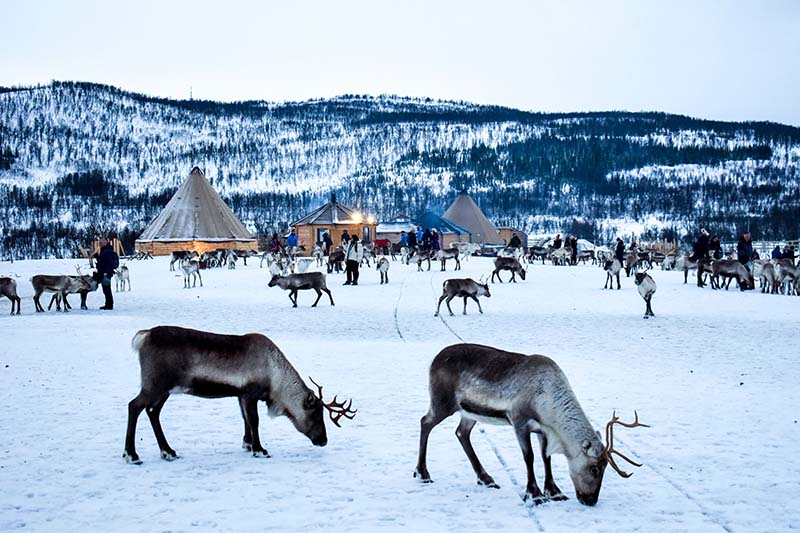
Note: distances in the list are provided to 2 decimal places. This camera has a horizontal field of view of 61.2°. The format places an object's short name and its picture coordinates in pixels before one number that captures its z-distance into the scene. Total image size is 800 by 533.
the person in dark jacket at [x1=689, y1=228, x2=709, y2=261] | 25.03
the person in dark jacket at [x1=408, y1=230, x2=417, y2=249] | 43.71
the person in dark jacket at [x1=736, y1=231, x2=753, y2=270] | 23.58
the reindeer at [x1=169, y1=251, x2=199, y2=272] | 36.17
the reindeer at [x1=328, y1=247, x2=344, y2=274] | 31.44
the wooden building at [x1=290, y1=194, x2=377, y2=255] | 50.66
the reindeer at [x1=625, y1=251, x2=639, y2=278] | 28.41
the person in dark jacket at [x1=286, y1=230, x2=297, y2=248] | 43.64
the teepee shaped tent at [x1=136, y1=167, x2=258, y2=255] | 47.00
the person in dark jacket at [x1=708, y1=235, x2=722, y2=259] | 28.25
